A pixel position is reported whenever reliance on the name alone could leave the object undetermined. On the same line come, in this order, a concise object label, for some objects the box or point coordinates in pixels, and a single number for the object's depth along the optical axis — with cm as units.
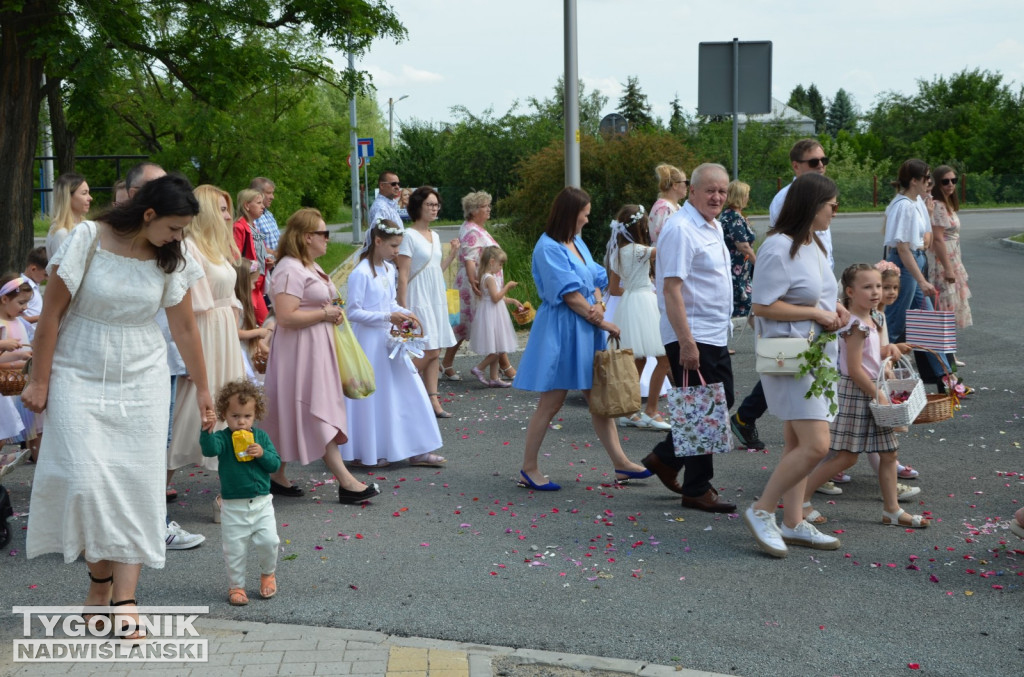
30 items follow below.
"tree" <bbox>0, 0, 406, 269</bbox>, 1300
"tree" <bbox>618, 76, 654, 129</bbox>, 7844
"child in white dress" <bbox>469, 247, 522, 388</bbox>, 1118
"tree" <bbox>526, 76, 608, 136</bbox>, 4738
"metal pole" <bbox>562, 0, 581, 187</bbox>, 1548
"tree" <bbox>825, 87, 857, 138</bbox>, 15938
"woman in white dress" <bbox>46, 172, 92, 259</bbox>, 830
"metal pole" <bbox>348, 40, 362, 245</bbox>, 3888
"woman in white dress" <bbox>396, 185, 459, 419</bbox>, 982
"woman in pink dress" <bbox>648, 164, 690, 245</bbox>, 966
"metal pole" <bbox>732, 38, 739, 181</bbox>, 1340
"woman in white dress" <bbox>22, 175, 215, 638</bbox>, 464
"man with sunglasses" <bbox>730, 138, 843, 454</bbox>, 830
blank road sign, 1351
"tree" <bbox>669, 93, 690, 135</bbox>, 4874
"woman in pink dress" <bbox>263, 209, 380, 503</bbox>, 699
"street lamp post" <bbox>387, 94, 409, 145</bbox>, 9344
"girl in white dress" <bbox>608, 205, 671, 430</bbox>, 931
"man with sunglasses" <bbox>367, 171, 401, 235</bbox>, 1158
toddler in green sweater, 528
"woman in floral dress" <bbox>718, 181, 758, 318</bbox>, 1099
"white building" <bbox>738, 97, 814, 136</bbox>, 5961
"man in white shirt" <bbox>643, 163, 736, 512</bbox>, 646
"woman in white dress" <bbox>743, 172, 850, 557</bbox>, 580
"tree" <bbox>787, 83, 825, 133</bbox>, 15838
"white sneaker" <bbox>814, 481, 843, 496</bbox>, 713
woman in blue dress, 715
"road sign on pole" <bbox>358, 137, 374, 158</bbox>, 3688
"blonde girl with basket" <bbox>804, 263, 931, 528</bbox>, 633
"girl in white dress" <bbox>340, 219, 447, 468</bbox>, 795
